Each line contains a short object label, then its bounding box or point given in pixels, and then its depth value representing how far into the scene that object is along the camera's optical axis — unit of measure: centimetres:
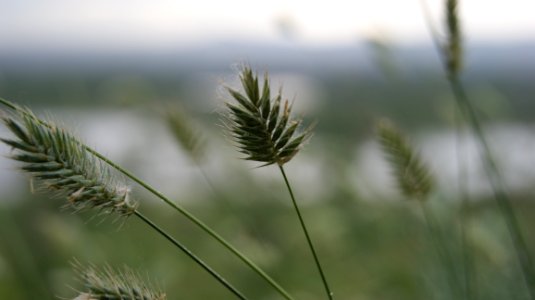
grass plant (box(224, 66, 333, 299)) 47
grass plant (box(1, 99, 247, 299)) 46
